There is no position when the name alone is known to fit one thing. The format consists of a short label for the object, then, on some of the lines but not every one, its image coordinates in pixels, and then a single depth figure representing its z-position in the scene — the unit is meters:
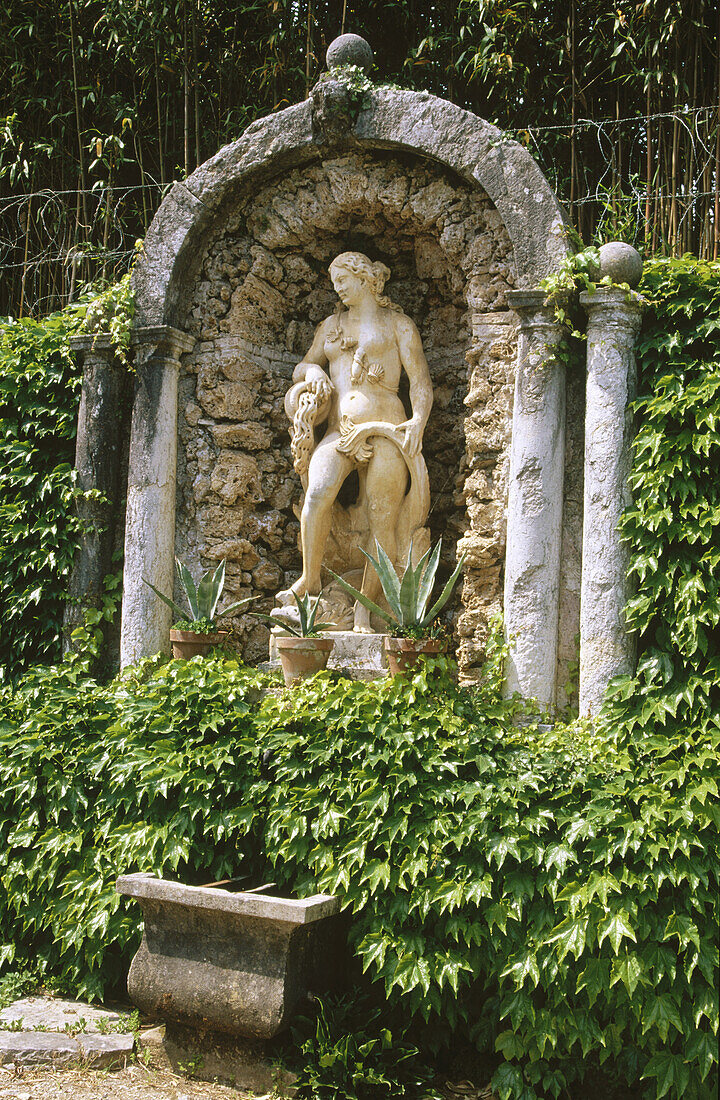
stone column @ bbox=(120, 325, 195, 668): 5.02
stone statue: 5.05
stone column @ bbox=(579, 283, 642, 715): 4.09
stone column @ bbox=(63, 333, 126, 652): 5.14
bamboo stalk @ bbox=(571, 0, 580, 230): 5.44
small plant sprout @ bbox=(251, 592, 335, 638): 4.39
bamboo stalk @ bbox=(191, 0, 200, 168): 5.93
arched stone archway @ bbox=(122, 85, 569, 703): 4.40
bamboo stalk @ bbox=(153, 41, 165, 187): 6.07
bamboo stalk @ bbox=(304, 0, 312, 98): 5.80
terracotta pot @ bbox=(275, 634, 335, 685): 4.34
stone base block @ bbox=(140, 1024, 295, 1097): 3.49
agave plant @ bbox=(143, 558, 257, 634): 4.70
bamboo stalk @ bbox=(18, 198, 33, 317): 6.24
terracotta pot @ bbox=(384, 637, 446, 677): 4.06
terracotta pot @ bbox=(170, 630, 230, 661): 4.69
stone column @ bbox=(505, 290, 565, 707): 4.30
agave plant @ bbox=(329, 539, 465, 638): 4.10
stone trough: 3.41
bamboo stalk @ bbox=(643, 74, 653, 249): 5.18
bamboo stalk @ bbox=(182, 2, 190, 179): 5.90
